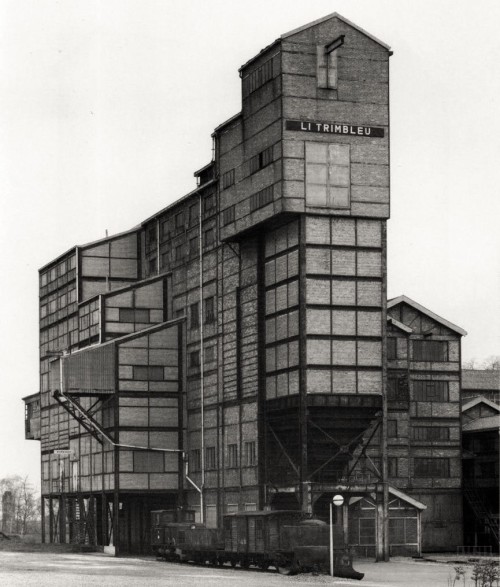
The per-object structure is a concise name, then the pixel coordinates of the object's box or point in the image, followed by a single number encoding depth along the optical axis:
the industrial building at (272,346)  58.84
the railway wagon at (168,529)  59.62
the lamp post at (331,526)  46.52
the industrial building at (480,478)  71.75
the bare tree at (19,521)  140.31
